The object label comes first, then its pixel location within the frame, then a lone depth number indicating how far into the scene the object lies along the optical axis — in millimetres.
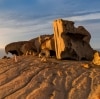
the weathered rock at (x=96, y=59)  6414
